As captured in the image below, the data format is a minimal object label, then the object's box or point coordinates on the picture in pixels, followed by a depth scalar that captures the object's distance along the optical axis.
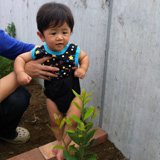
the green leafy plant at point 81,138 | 1.16
